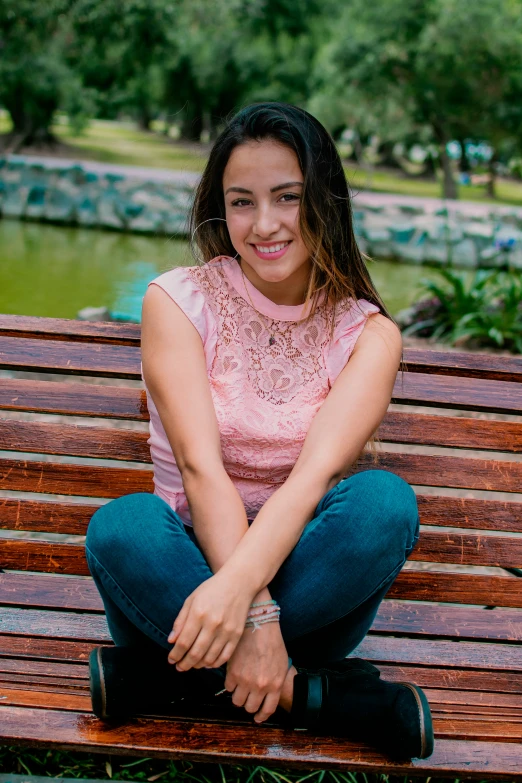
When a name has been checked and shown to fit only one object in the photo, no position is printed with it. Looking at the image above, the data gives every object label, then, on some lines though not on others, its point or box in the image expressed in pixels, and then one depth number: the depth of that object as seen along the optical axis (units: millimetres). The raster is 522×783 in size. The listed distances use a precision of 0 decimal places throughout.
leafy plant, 6836
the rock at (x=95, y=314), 6293
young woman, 1764
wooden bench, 2174
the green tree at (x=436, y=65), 18672
